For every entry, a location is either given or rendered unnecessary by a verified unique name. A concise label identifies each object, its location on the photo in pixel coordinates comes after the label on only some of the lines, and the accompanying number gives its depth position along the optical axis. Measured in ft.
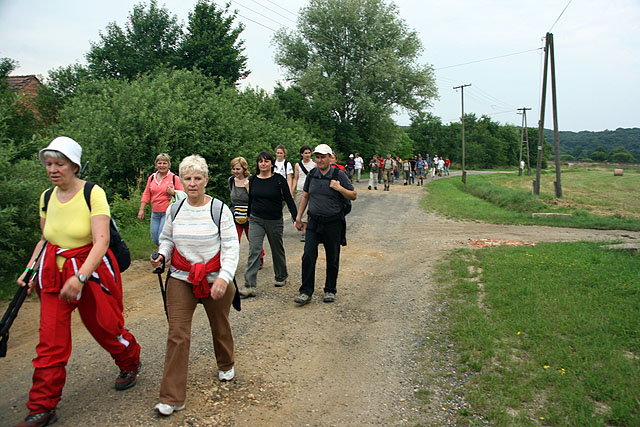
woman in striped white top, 11.73
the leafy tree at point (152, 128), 40.70
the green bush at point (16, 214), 22.72
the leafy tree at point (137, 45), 97.50
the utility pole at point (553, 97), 70.49
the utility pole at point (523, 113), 196.05
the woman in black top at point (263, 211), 21.83
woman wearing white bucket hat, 10.91
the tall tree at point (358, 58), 129.59
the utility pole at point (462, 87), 143.02
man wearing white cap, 20.44
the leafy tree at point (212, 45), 94.48
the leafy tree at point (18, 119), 39.50
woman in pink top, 23.17
